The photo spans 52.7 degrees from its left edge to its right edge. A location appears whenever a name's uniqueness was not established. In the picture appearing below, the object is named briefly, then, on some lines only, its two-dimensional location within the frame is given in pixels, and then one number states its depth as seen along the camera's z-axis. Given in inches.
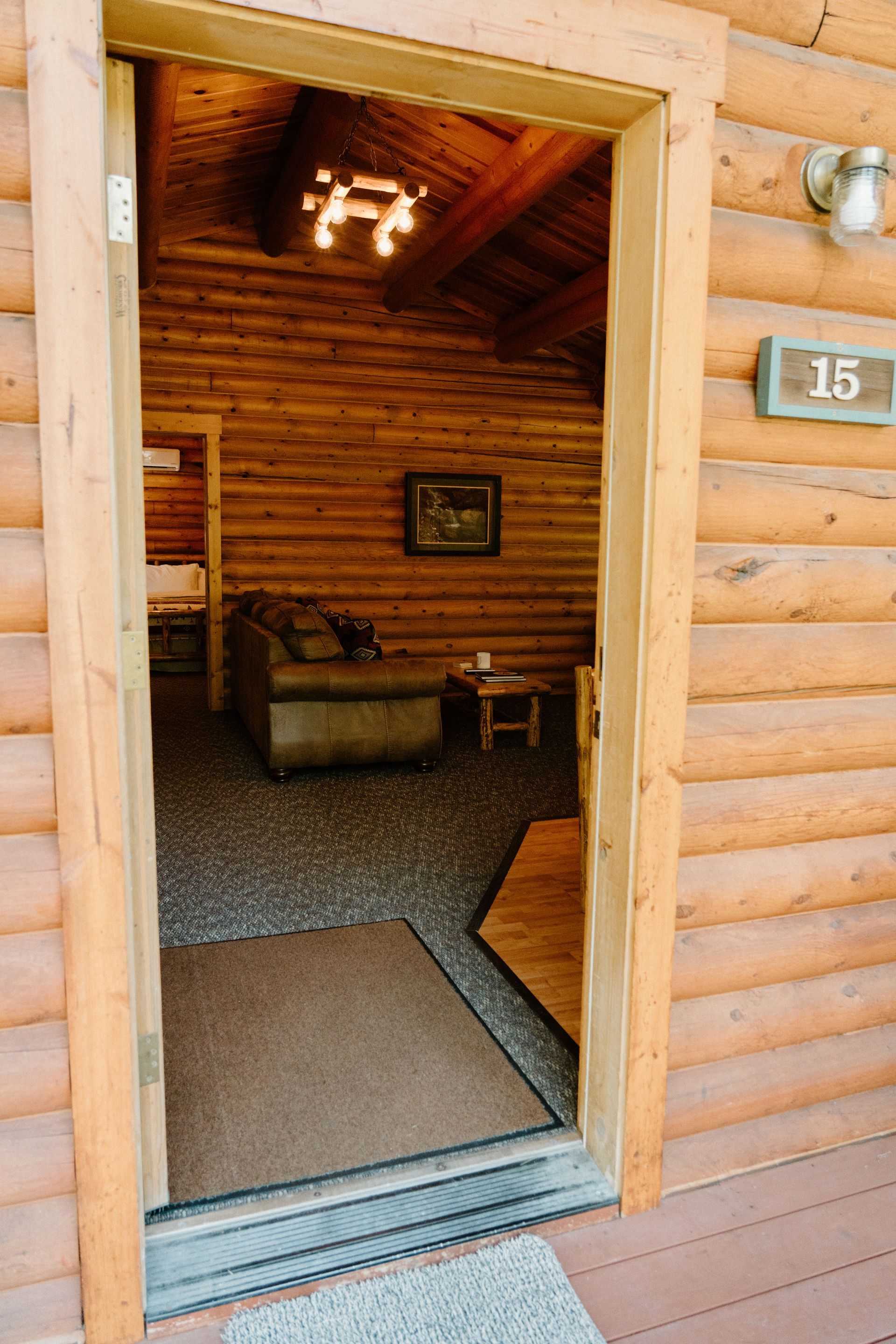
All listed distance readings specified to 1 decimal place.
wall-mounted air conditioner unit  398.0
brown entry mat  85.7
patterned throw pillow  225.9
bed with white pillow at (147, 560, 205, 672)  382.0
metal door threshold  70.0
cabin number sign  75.3
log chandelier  190.4
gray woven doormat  65.5
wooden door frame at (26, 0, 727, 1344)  58.2
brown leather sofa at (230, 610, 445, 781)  211.5
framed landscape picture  305.3
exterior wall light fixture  70.3
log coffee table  245.0
